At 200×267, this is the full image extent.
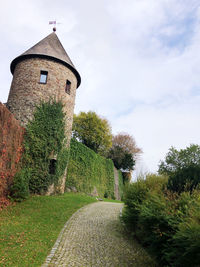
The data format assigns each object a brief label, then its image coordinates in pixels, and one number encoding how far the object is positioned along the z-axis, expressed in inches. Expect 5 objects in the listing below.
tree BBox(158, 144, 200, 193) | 1408.7
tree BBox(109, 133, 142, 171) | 1217.4
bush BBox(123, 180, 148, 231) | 292.8
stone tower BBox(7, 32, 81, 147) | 507.2
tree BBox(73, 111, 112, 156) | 1143.0
